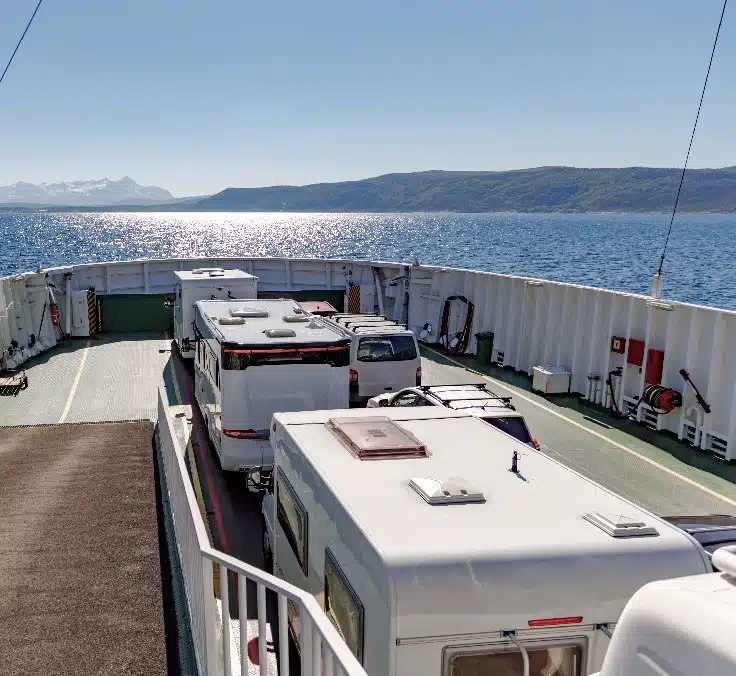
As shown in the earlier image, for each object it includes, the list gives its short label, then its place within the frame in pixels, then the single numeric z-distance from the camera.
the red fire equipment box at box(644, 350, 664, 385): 15.27
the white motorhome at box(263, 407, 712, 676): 4.20
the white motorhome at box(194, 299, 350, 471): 10.69
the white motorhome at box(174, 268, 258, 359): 19.53
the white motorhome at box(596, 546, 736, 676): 2.46
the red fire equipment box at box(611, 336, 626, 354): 16.44
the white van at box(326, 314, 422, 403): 14.88
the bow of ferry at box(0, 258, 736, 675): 6.54
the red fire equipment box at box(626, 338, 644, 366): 15.84
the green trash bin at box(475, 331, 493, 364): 21.31
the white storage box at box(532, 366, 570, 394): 17.81
